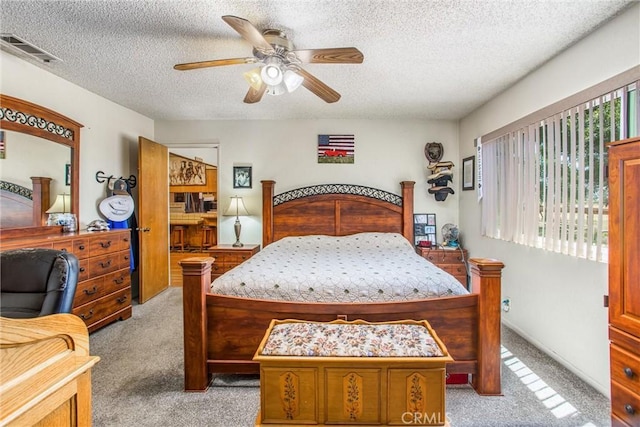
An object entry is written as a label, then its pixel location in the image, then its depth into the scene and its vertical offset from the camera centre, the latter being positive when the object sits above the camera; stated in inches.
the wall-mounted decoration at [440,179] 158.6 +17.8
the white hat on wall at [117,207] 136.3 +3.1
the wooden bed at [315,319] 77.0 -27.8
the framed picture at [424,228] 165.6 -8.6
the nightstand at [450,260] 150.9 -24.1
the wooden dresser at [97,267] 98.6 -20.8
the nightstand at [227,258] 151.4 -22.5
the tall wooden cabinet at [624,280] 51.0 -12.1
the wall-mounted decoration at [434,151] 165.6 +33.6
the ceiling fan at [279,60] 74.0 +39.8
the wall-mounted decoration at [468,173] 151.3 +20.5
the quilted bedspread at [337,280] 82.2 -18.9
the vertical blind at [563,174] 79.4 +12.4
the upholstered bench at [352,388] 51.9 -30.4
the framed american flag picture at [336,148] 166.9 +35.8
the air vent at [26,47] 88.4 +51.7
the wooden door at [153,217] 151.3 -1.7
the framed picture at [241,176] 169.9 +20.7
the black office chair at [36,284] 55.4 -13.1
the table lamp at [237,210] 161.3 +1.7
